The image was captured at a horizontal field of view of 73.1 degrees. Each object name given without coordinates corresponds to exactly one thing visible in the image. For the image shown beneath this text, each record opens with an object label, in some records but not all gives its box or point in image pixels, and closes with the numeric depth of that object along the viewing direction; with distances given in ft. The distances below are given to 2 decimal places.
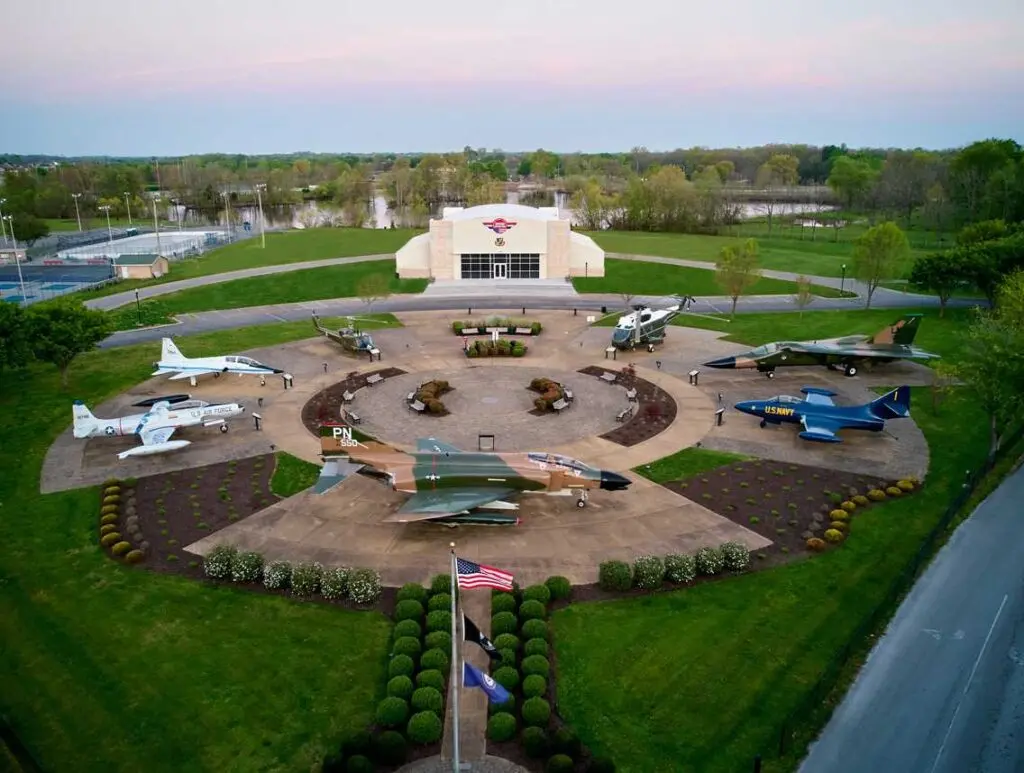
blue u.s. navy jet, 122.08
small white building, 268.00
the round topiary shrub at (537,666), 70.33
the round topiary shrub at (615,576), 83.87
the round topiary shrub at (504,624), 76.64
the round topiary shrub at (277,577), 84.69
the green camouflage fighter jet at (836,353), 158.30
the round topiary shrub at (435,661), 70.79
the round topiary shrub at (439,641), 73.56
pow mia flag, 56.08
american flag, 60.75
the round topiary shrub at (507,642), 73.34
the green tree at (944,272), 201.16
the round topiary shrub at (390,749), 59.93
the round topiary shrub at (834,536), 94.79
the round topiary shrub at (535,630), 75.46
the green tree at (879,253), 218.38
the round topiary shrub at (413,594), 81.66
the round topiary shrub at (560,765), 58.23
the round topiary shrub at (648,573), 84.33
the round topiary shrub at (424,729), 62.08
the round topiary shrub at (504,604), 79.92
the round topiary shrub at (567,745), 60.44
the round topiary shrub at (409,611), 78.64
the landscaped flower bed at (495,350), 175.73
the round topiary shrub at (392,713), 64.03
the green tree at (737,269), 209.87
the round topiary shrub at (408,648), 72.64
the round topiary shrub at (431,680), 68.44
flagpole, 52.21
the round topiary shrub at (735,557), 88.22
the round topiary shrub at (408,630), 75.31
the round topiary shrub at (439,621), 76.18
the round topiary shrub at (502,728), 62.85
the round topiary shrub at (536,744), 60.70
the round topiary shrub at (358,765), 57.88
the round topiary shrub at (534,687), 67.51
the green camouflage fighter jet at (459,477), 95.04
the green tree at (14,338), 142.51
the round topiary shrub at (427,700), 65.51
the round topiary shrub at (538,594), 81.35
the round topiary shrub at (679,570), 85.87
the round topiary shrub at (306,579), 83.56
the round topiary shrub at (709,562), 87.25
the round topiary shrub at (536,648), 72.90
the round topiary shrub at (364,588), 82.12
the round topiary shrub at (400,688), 67.05
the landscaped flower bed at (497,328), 194.59
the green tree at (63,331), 146.61
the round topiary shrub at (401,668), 70.13
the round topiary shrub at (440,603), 79.30
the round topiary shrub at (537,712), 64.03
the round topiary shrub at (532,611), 78.54
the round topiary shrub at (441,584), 82.43
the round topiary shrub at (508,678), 68.90
